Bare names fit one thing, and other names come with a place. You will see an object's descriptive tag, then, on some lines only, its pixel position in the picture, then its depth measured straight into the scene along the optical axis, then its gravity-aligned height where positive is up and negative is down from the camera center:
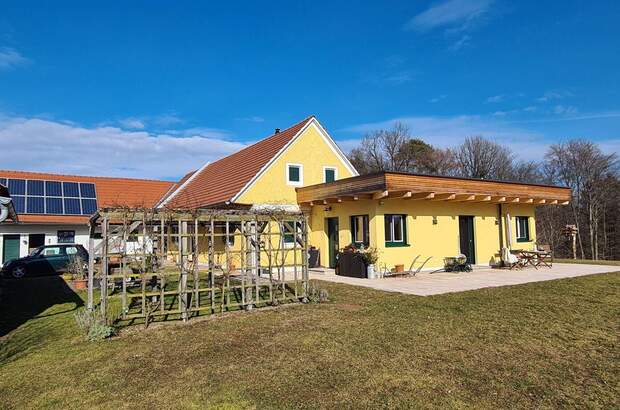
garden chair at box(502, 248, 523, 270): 16.22 -1.48
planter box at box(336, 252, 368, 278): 13.90 -1.31
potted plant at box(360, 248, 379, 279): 13.80 -1.11
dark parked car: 16.83 -1.05
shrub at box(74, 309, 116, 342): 6.59 -1.52
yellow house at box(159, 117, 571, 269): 14.45 +1.04
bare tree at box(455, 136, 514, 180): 38.88 +6.30
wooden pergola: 7.46 -0.56
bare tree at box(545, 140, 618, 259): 32.34 +3.62
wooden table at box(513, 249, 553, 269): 16.27 -1.39
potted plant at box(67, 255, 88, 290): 13.07 -1.34
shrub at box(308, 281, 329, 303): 9.48 -1.57
